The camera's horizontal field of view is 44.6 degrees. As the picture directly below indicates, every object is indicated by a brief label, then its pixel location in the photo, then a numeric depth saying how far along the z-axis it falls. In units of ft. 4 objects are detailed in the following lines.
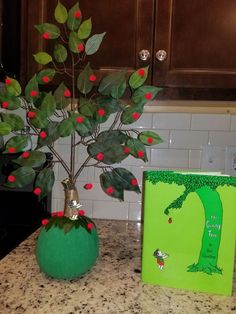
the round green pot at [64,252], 2.20
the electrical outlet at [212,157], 3.74
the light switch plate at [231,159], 3.71
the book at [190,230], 2.06
